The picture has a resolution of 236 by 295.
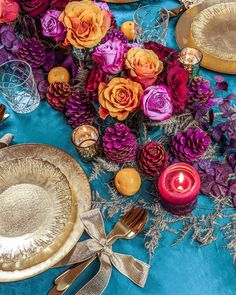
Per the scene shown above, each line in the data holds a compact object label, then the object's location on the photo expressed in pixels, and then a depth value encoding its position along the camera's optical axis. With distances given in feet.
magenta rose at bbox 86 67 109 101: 2.32
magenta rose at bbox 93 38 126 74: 2.21
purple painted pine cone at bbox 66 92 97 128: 2.74
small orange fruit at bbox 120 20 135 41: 3.18
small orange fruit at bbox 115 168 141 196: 2.39
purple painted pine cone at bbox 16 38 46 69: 2.94
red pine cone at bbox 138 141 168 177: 2.38
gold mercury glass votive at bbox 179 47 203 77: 2.72
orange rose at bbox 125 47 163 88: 2.20
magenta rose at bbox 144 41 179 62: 2.46
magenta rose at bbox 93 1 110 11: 2.64
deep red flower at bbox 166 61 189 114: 2.29
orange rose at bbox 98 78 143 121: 2.24
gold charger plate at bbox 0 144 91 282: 2.17
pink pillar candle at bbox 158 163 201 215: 2.17
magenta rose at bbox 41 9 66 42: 2.72
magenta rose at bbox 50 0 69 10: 2.79
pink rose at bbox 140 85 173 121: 2.23
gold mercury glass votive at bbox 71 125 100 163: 2.57
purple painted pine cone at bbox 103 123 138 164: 2.41
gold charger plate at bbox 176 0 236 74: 2.99
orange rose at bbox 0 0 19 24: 2.73
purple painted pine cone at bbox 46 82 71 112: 2.82
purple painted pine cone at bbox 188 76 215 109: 2.62
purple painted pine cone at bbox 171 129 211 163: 2.40
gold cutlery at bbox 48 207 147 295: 2.19
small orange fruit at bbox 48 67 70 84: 2.97
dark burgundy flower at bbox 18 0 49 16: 2.76
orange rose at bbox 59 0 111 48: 2.33
